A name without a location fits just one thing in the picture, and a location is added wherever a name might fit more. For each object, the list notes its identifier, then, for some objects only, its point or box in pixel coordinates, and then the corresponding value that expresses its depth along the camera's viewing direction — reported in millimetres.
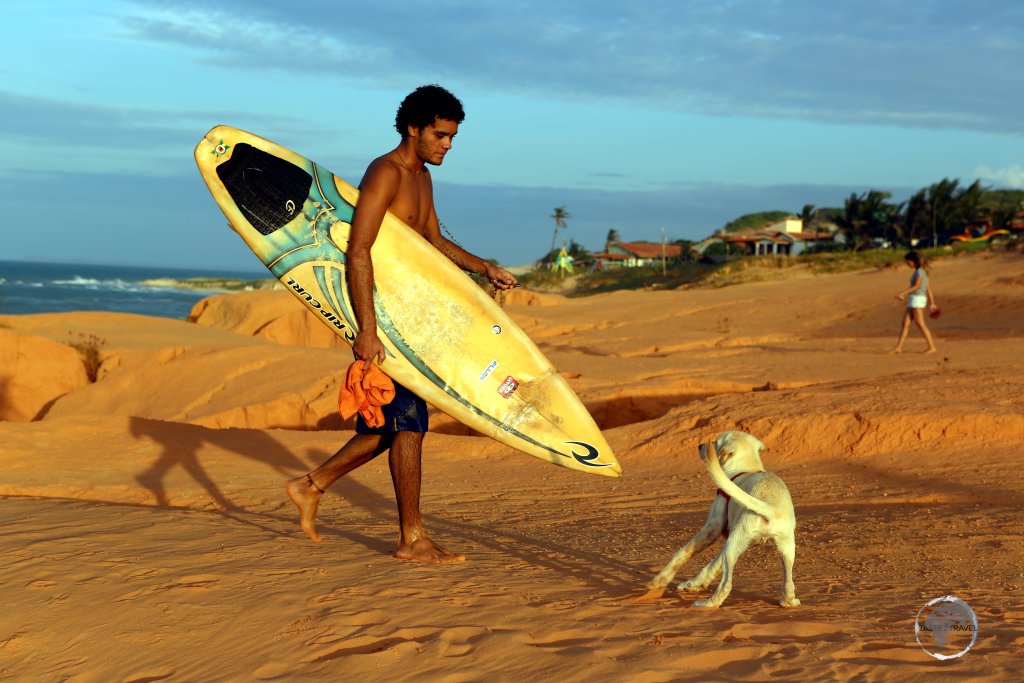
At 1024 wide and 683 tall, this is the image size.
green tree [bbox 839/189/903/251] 55875
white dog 3512
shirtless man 4453
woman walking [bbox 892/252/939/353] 14820
